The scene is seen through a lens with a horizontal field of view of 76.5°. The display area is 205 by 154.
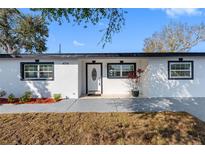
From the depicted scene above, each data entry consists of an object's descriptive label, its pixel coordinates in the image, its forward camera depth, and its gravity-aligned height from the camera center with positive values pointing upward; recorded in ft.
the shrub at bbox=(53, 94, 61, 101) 24.91 -3.89
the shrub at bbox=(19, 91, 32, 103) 24.34 -3.85
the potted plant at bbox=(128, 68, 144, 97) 27.45 -0.73
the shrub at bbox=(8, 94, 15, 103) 24.19 -4.03
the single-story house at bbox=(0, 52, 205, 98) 26.33 +0.37
